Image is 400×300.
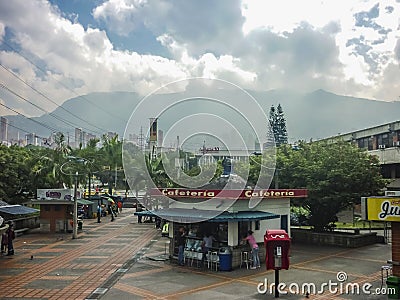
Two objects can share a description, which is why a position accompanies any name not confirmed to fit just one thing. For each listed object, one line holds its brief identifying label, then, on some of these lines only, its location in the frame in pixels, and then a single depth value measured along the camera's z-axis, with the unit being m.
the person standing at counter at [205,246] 17.17
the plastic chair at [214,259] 16.64
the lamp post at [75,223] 25.92
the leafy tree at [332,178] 23.22
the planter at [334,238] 22.22
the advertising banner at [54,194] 29.38
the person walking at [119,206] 47.22
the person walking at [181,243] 17.70
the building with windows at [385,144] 41.53
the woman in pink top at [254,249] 16.88
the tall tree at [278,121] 75.19
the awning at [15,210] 20.88
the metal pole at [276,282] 12.78
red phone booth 13.35
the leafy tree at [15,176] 31.08
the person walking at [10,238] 19.80
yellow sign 12.13
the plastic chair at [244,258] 16.97
